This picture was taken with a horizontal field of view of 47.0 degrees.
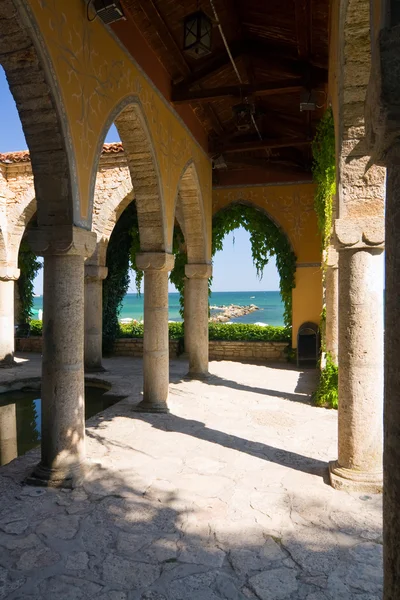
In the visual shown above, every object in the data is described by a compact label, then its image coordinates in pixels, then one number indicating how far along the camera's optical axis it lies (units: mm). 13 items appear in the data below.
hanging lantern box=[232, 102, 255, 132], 7574
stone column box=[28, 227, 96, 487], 4473
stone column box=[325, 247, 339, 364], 8310
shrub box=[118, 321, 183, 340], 14431
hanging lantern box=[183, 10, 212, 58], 5590
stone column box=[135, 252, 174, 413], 7207
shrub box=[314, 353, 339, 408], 7380
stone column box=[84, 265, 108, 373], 11039
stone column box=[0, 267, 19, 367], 11578
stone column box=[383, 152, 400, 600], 1650
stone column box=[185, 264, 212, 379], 9875
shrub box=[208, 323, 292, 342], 13047
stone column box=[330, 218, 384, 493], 4191
